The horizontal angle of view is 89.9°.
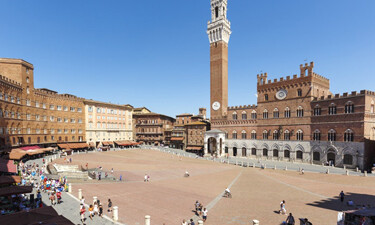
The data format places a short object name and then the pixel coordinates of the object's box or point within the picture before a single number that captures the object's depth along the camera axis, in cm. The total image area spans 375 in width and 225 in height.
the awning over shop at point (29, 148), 3619
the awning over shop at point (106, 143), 5949
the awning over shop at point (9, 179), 1589
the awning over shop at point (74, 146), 4936
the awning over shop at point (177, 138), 6689
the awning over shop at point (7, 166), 1922
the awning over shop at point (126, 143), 6254
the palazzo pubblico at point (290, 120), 3438
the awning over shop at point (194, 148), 5870
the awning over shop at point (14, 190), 1394
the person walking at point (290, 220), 1364
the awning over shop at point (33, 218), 943
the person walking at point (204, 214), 1466
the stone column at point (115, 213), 1433
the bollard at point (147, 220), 1289
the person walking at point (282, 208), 1598
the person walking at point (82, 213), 1398
